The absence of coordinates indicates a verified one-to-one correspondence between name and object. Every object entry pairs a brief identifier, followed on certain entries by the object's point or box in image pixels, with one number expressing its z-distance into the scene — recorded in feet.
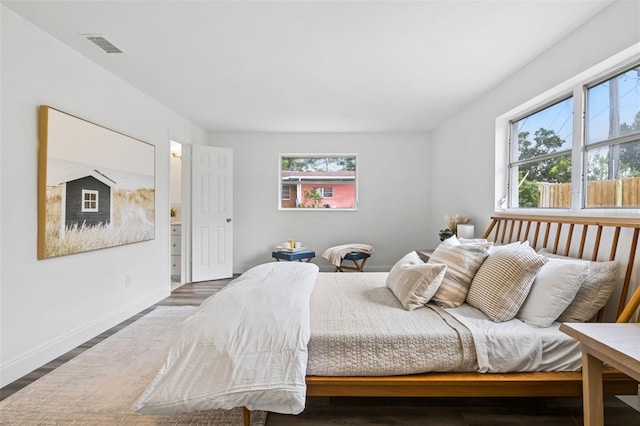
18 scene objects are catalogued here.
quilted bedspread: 4.94
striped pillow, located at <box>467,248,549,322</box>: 5.69
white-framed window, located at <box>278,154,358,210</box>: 17.83
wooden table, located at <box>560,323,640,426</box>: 3.74
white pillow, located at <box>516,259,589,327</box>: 5.47
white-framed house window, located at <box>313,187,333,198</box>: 17.92
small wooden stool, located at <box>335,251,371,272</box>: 15.40
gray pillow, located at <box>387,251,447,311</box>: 6.22
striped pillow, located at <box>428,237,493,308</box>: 6.39
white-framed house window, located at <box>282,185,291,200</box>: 17.85
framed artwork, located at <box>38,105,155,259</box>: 7.45
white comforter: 4.53
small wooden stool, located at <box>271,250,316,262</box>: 15.12
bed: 4.88
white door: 15.29
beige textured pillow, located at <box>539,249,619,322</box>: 5.55
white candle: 11.20
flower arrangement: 12.19
